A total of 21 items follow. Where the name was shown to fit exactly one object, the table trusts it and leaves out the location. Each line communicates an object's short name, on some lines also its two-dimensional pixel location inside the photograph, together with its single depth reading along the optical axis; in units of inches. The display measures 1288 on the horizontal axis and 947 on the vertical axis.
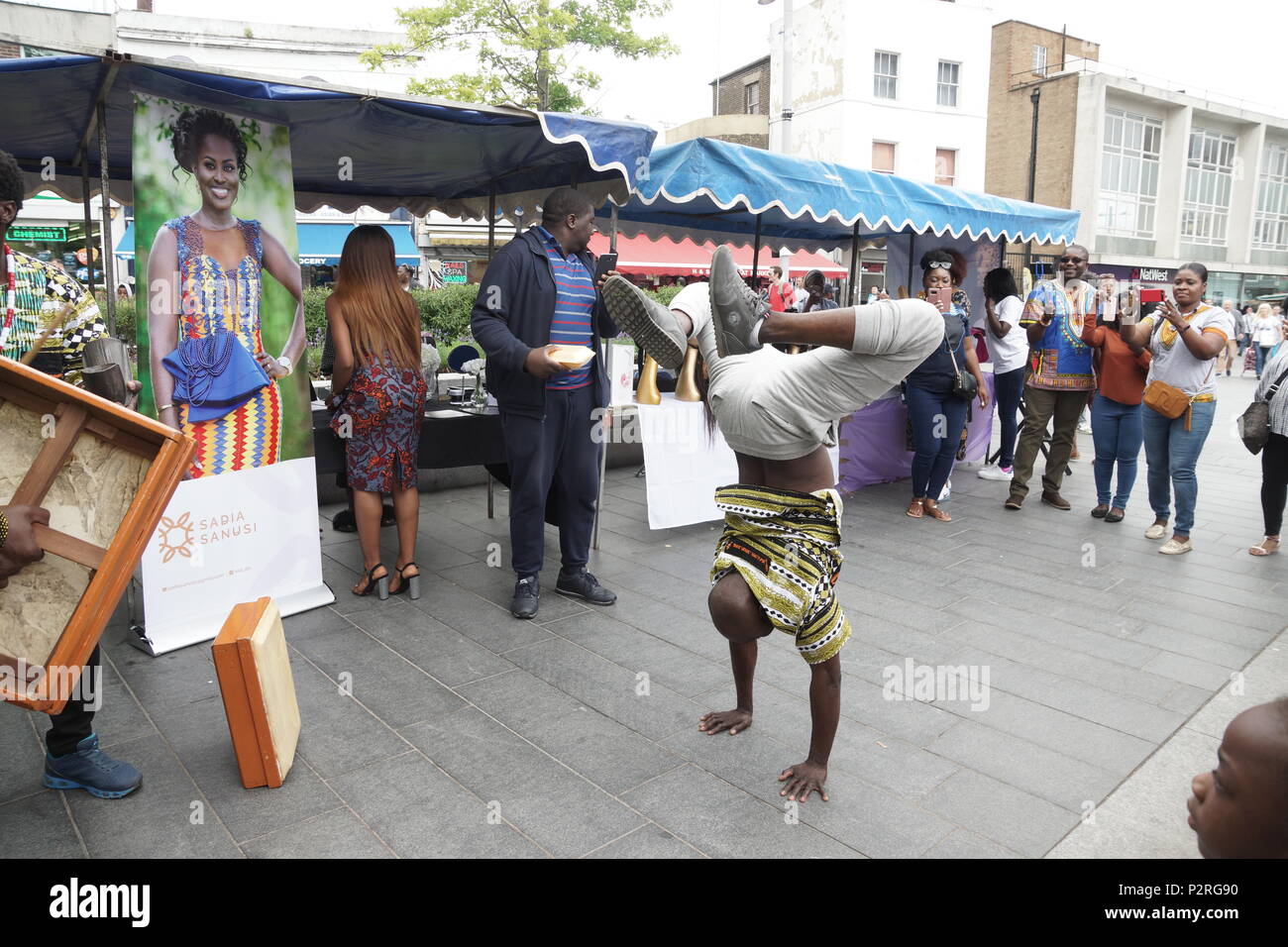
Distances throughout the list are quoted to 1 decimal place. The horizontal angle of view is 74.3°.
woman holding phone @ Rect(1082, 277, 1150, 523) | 246.8
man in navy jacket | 172.1
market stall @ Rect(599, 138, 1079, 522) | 228.1
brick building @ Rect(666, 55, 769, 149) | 1232.2
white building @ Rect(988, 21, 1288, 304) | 1210.0
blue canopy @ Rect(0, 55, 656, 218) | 148.9
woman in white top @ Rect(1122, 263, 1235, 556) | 219.8
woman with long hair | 176.6
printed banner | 151.5
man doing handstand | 91.1
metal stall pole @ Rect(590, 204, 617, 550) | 199.6
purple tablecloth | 297.0
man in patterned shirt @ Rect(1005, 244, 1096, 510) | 261.7
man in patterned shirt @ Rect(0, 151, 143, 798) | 105.0
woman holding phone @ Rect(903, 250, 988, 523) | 264.2
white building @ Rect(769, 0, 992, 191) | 1055.0
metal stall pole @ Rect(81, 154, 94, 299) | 214.2
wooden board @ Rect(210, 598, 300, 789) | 107.0
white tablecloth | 232.4
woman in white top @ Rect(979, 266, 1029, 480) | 307.9
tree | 734.5
